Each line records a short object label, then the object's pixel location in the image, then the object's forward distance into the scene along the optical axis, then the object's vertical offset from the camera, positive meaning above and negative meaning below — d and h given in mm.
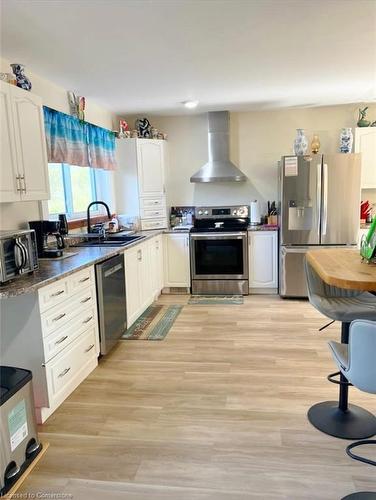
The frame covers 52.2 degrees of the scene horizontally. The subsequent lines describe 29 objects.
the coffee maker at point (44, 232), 3018 -261
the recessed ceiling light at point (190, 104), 4441 +1051
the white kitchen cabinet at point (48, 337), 2271 -850
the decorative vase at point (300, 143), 4613 +569
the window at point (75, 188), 3883 +118
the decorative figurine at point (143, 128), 5078 +899
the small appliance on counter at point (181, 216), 5465 -301
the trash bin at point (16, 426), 1820 -1116
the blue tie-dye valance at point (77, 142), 3461 +577
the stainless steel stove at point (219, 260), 4836 -840
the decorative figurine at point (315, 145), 4727 +554
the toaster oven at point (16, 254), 2167 -312
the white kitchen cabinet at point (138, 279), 3752 -867
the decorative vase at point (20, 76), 2768 +895
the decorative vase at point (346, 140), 4672 +599
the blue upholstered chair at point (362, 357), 1415 -632
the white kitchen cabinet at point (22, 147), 2420 +353
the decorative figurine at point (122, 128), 4900 +882
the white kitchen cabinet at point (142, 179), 4887 +220
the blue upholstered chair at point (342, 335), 2088 -830
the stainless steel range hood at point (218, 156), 5033 +500
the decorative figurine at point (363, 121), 4754 +836
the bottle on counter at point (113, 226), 4535 -337
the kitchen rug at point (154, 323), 3717 -1328
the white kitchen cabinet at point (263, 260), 4820 -851
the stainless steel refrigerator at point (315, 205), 4379 -167
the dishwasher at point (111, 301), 3066 -870
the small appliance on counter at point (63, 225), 3303 -223
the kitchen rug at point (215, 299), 4711 -1311
